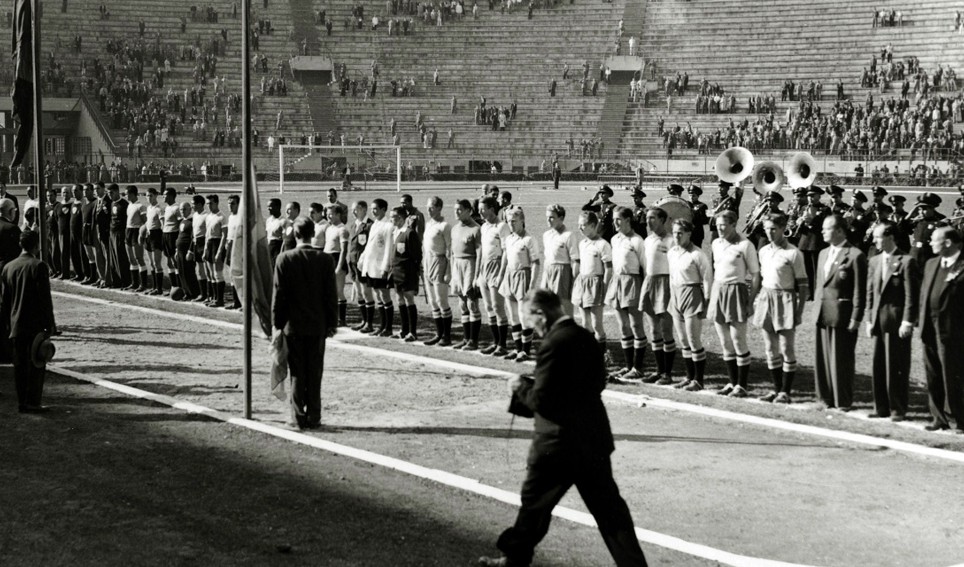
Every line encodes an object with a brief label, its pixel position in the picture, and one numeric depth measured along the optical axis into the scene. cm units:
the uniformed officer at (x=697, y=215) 1780
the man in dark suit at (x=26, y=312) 1153
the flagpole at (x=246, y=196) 1116
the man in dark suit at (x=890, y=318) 1151
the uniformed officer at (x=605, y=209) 1687
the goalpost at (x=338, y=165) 5806
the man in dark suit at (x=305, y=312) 1091
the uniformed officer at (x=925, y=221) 1606
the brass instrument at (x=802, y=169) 2670
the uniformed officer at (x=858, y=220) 1890
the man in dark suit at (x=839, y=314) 1186
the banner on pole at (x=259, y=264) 1129
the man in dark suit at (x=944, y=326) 1095
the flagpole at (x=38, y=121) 1565
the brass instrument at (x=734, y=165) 2745
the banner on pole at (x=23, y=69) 1647
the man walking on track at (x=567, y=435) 669
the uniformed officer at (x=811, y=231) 2028
